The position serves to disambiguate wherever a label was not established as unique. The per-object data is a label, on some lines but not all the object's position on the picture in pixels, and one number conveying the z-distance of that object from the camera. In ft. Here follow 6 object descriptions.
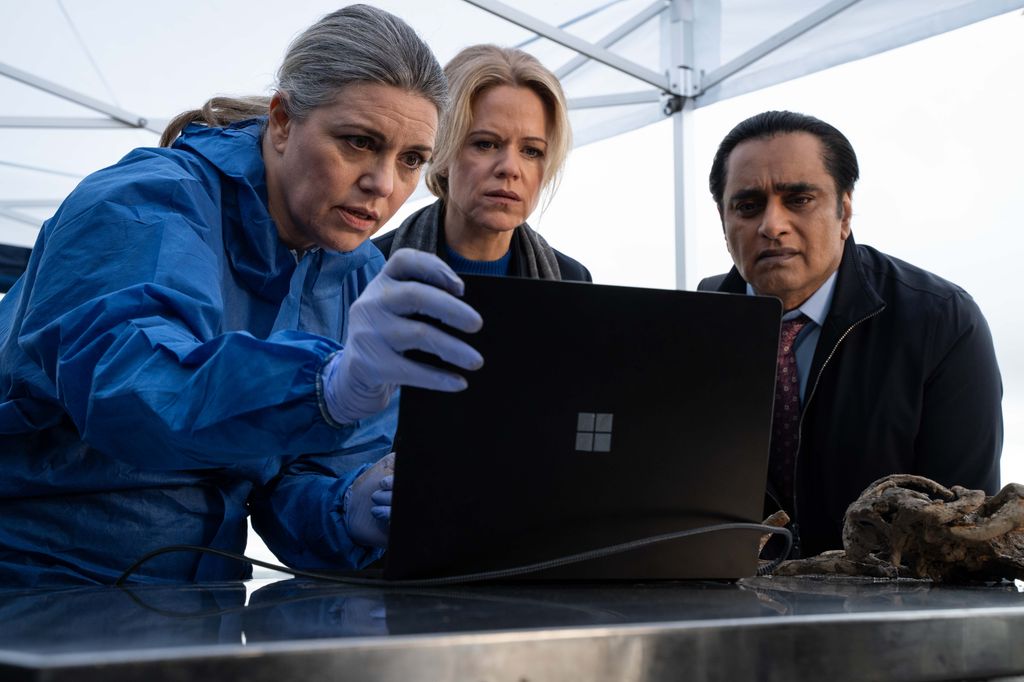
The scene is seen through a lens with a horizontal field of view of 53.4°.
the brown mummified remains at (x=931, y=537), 3.97
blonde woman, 7.90
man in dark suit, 7.23
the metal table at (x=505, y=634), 1.81
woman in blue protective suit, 3.19
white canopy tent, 14.34
